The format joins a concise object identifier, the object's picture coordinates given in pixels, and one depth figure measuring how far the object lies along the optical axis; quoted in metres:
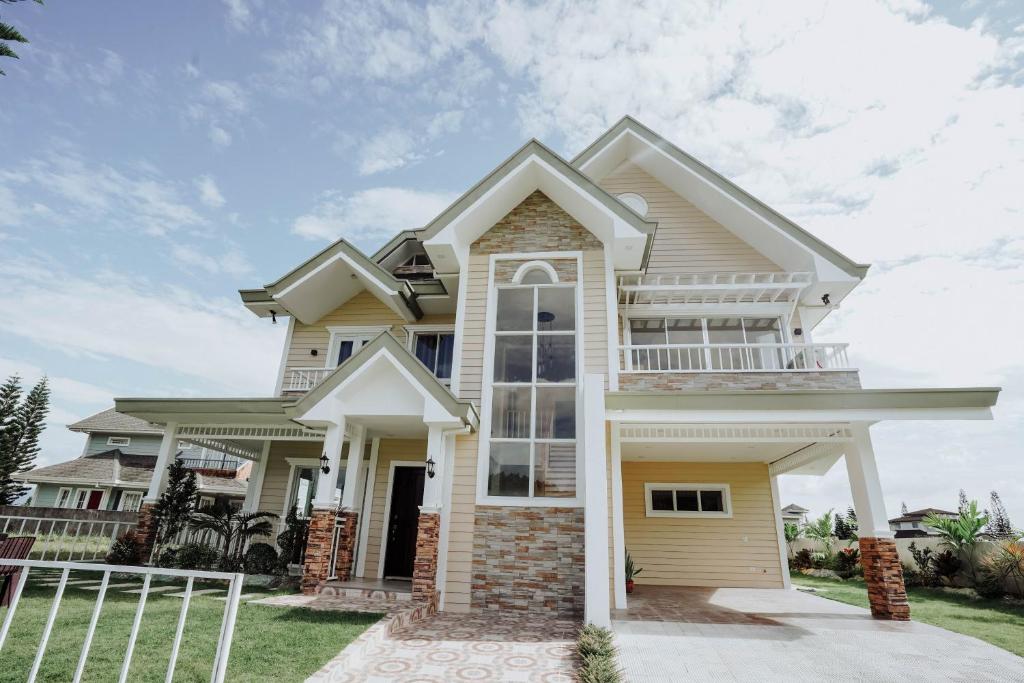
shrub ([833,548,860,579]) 16.38
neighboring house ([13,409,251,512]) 25.55
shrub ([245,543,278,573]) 10.30
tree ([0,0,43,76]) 6.32
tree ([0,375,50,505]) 22.80
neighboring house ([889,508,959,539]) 41.84
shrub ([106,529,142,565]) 10.07
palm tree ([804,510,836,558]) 22.39
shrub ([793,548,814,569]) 19.12
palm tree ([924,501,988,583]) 12.35
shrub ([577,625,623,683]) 4.95
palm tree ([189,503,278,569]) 10.59
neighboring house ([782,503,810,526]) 39.22
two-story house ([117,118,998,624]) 8.51
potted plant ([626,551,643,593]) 10.87
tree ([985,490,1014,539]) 20.45
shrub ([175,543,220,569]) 10.30
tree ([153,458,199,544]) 10.54
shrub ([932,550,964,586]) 12.55
